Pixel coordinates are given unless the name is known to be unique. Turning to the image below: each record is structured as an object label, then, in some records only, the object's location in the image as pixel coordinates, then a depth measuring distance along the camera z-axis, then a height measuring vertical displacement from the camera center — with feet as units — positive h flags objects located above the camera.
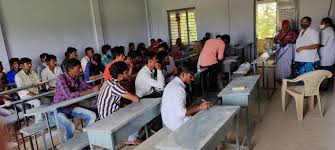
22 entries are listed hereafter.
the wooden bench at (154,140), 8.16 -3.36
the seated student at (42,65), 18.92 -1.69
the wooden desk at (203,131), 6.36 -2.61
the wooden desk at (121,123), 7.70 -2.67
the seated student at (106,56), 18.19 -1.36
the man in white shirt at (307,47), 15.65 -1.37
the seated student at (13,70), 16.71 -1.72
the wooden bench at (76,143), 8.71 -3.47
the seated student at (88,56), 19.49 -1.36
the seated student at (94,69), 15.93 -1.93
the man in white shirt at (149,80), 11.85 -2.06
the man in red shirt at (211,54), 17.52 -1.54
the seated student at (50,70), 17.49 -1.96
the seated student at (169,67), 15.86 -2.15
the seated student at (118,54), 14.02 -0.97
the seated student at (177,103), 8.44 -2.24
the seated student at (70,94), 10.37 -2.17
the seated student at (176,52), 22.64 -1.69
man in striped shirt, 9.77 -2.06
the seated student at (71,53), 16.64 -0.87
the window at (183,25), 30.22 +0.76
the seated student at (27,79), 15.31 -2.20
